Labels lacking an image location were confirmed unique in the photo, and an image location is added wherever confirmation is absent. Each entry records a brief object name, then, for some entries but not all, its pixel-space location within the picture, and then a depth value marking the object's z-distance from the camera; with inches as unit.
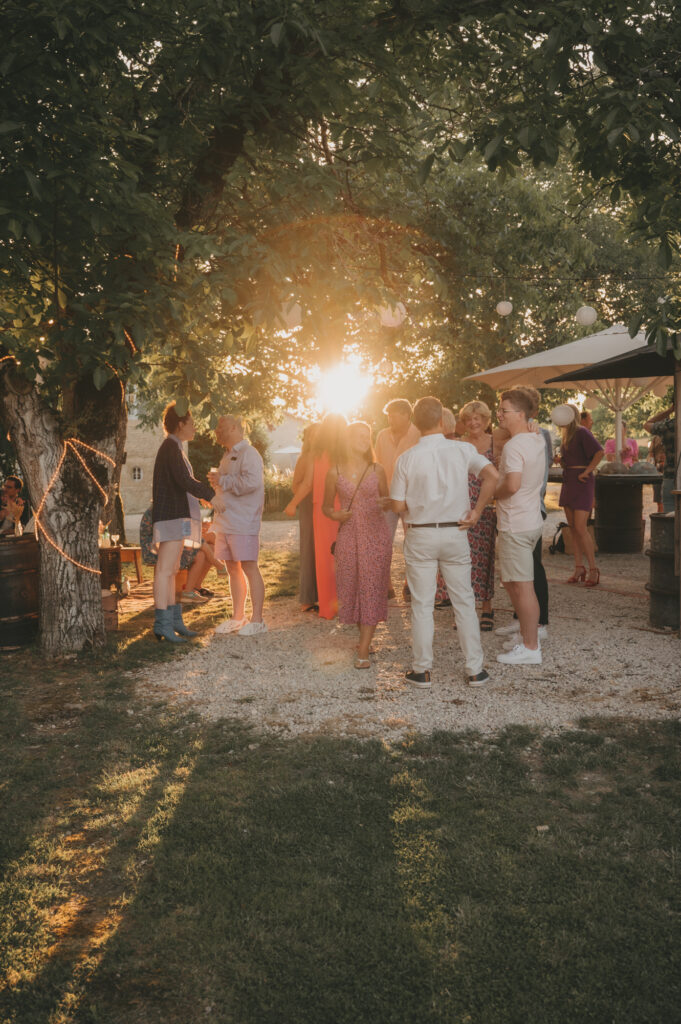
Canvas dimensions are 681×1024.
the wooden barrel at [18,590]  269.6
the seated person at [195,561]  359.3
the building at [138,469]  1397.6
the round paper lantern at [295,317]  239.3
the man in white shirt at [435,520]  213.0
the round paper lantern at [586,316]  460.8
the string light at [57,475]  264.8
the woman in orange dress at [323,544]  306.0
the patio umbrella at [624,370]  316.5
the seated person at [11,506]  353.7
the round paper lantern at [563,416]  383.7
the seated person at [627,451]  683.7
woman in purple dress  370.7
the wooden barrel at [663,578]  273.9
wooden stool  398.9
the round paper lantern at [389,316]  267.4
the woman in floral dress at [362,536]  242.1
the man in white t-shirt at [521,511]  233.5
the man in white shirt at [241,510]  289.3
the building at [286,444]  2073.1
